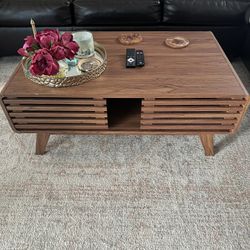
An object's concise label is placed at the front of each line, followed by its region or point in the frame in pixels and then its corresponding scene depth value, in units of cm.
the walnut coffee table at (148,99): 103
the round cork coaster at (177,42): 127
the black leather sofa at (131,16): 168
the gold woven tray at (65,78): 102
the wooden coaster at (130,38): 131
